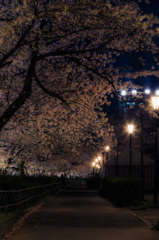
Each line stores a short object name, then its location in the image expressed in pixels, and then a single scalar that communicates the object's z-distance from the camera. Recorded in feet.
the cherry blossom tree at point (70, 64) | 43.83
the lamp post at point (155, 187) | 73.26
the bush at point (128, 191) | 79.10
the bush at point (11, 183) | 59.62
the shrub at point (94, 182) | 197.30
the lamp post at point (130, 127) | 90.38
